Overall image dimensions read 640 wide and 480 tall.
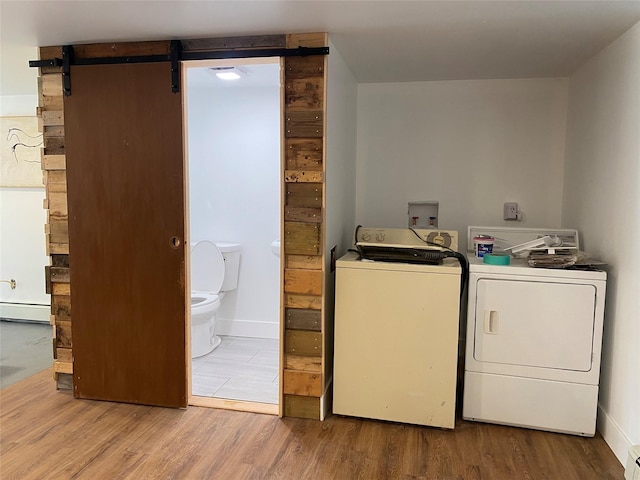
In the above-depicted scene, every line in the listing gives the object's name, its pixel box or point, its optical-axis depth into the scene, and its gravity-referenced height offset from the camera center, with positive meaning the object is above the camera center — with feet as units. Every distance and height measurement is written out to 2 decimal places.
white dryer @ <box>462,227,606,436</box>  8.13 -2.46
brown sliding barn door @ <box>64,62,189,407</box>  8.84 -0.65
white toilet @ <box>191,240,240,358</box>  12.17 -2.25
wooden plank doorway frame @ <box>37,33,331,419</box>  8.29 +0.01
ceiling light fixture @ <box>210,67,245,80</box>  10.89 +2.91
